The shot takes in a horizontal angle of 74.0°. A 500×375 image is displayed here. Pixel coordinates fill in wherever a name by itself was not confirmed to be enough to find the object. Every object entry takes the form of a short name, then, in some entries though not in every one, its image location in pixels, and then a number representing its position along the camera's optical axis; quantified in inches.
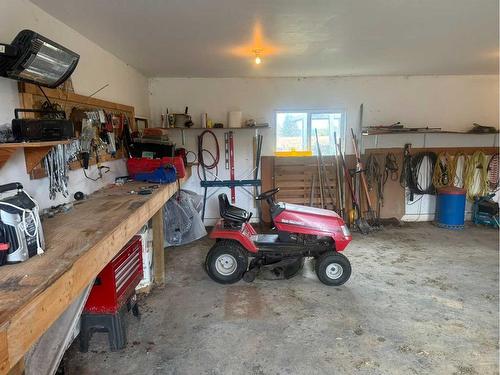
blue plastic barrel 193.2
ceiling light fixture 131.7
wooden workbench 33.6
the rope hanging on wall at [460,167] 206.2
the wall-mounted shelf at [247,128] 191.3
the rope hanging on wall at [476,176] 205.0
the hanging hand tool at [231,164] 202.1
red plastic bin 129.4
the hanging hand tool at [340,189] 203.5
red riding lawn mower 124.4
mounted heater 60.7
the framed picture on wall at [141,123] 165.4
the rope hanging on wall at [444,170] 204.2
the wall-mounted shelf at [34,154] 72.9
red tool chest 84.2
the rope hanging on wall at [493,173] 205.0
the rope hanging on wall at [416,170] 205.0
